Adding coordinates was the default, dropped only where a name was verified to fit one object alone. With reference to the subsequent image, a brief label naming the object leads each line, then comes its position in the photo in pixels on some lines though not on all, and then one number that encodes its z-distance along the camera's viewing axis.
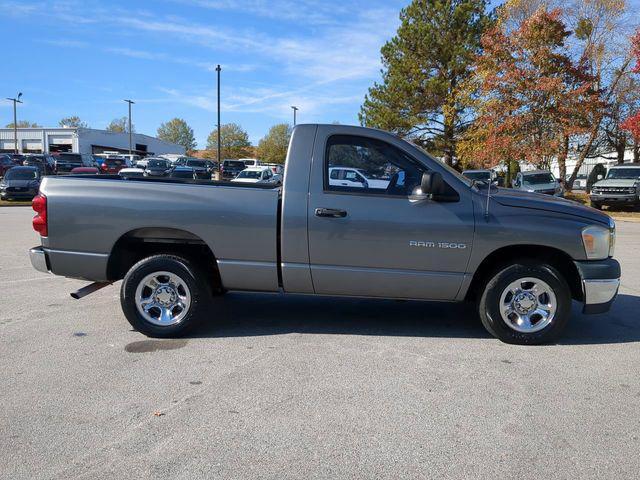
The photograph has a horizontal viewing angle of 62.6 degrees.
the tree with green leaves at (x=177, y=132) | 133.00
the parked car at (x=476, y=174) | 25.24
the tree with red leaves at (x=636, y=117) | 23.31
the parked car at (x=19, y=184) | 25.14
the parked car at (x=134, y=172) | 28.10
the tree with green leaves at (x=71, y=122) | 130.62
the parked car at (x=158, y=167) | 36.72
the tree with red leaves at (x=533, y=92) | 25.33
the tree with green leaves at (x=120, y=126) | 133.38
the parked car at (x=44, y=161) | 35.28
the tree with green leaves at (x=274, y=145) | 84.50
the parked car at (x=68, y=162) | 37.41
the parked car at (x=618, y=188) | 23.23
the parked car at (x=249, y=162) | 46.71
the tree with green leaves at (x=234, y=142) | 94.56
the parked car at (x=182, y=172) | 34.10
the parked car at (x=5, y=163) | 38.38
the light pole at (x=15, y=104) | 64.50
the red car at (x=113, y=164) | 39.66
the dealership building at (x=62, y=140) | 78.69
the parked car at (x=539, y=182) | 23.66
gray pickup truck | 4.77
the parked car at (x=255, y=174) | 30.66
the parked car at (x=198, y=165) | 40.05
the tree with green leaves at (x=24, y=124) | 128.98
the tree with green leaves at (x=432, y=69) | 31.19
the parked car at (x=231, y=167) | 42.47
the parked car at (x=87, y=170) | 31.63
